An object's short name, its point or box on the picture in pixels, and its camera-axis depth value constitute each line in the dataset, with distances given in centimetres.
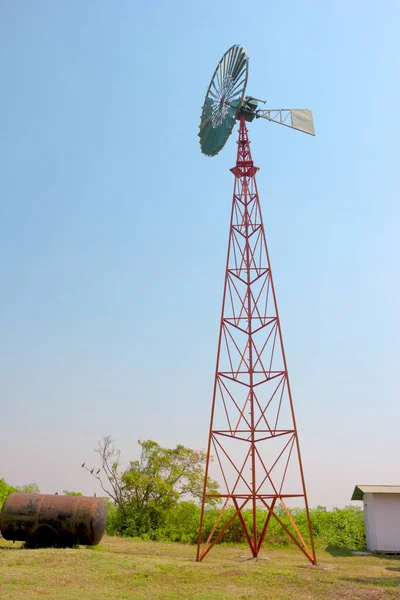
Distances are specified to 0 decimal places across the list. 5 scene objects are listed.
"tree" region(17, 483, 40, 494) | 5520
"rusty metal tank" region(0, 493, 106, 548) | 1617
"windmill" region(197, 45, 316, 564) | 1620
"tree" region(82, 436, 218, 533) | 2628
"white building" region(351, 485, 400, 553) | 2022
